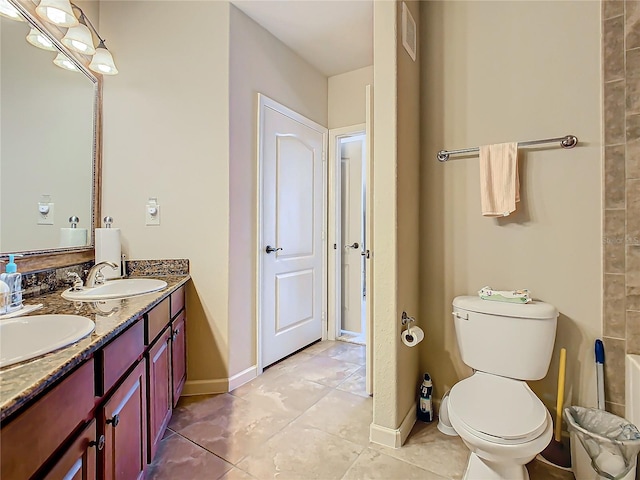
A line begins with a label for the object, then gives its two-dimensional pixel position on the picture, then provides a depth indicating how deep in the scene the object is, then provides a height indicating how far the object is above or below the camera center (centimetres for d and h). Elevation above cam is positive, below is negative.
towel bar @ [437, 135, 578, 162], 165 +50
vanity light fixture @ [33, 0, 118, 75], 158 +108
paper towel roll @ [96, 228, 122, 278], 198 -4
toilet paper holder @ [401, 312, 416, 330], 174 -41
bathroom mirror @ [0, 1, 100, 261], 143 +47
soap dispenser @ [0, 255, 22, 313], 121 -16
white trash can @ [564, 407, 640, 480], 125 -81
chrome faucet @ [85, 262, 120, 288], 164 -17
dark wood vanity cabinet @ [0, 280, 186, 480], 68 -49
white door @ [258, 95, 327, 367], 259 +8
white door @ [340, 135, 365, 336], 345 +7
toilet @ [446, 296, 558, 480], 121 -66
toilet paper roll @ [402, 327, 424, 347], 169 -49
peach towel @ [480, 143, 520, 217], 171 +32
